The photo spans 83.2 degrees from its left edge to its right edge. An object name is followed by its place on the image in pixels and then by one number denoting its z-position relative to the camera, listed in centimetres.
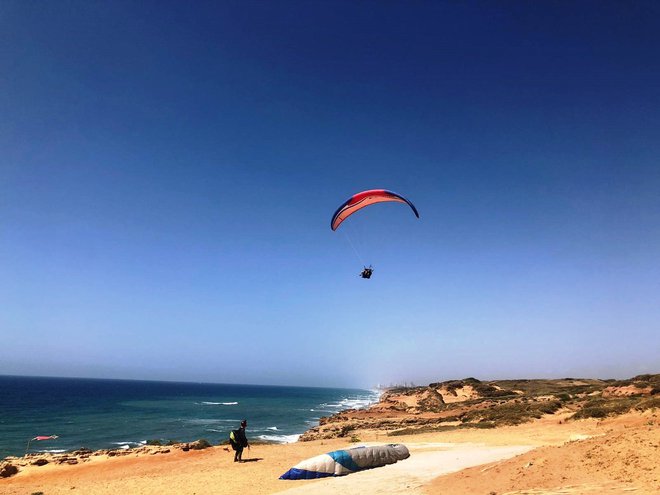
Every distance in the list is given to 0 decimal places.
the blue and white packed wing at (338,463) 1473
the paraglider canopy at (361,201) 2383
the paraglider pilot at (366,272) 2333
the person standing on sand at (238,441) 1939
